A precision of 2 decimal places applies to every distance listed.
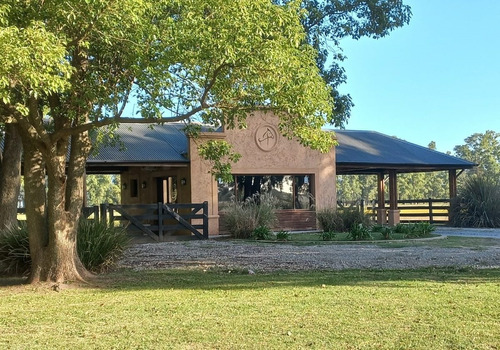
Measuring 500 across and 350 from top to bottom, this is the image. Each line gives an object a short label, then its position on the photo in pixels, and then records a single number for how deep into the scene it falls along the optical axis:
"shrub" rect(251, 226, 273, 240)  17.77
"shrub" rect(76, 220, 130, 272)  10.90
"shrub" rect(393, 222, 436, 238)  18.04
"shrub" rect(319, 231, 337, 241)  17.05
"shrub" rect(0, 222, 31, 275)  10.68
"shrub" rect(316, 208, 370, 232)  19.78
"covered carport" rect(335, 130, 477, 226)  23.72
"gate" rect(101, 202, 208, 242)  17.38
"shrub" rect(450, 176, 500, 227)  24.12
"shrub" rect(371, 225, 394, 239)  17.13
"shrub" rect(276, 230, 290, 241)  17.24
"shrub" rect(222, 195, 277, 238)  18.58
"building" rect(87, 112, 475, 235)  20.34
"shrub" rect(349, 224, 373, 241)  16.67
